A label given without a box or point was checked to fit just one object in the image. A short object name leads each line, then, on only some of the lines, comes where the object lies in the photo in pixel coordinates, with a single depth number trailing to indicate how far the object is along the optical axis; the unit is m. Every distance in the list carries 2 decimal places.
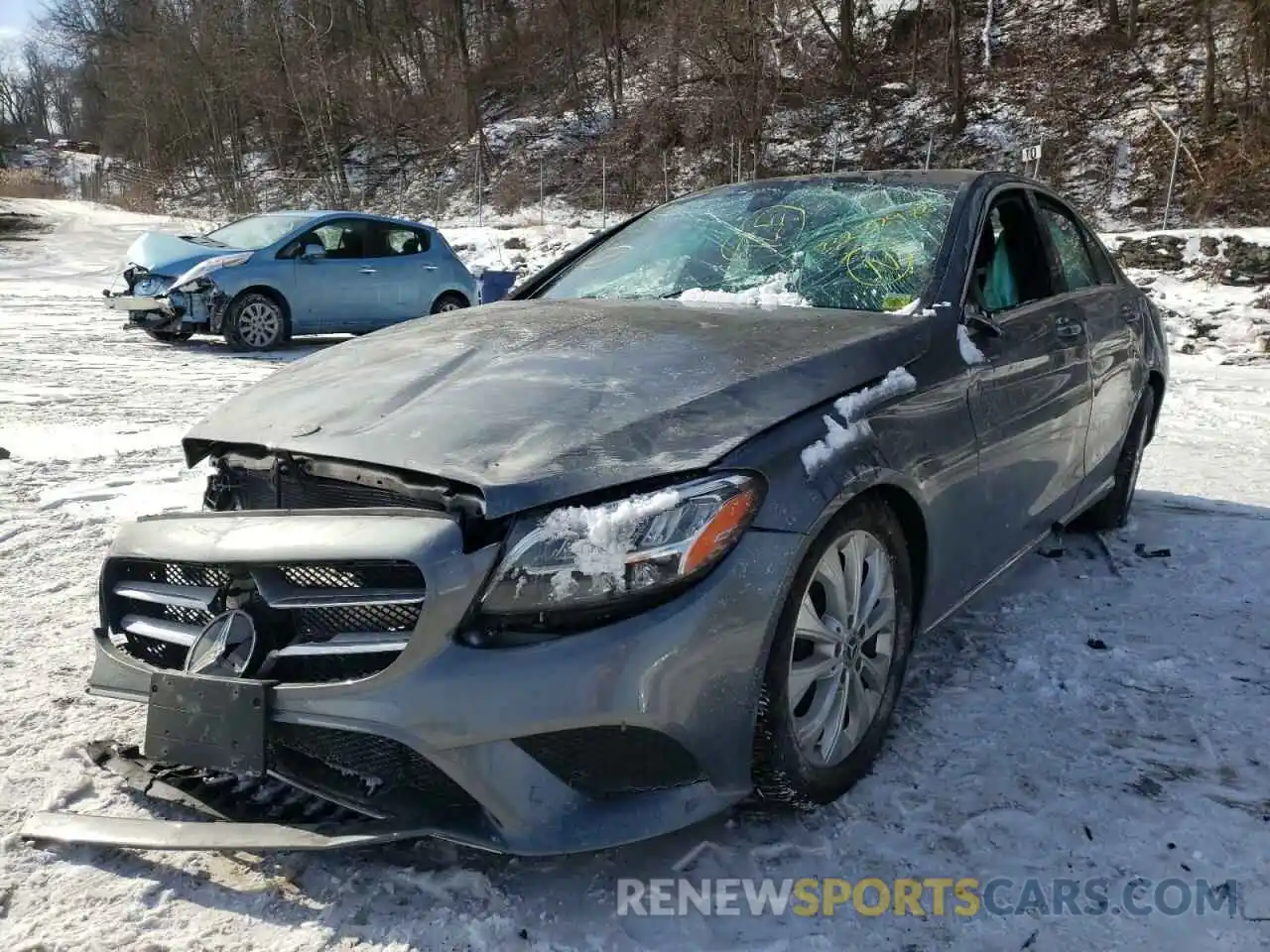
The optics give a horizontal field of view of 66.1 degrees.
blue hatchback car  9.84
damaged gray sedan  1.81
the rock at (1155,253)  13.32
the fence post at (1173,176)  16.81
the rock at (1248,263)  12.29
